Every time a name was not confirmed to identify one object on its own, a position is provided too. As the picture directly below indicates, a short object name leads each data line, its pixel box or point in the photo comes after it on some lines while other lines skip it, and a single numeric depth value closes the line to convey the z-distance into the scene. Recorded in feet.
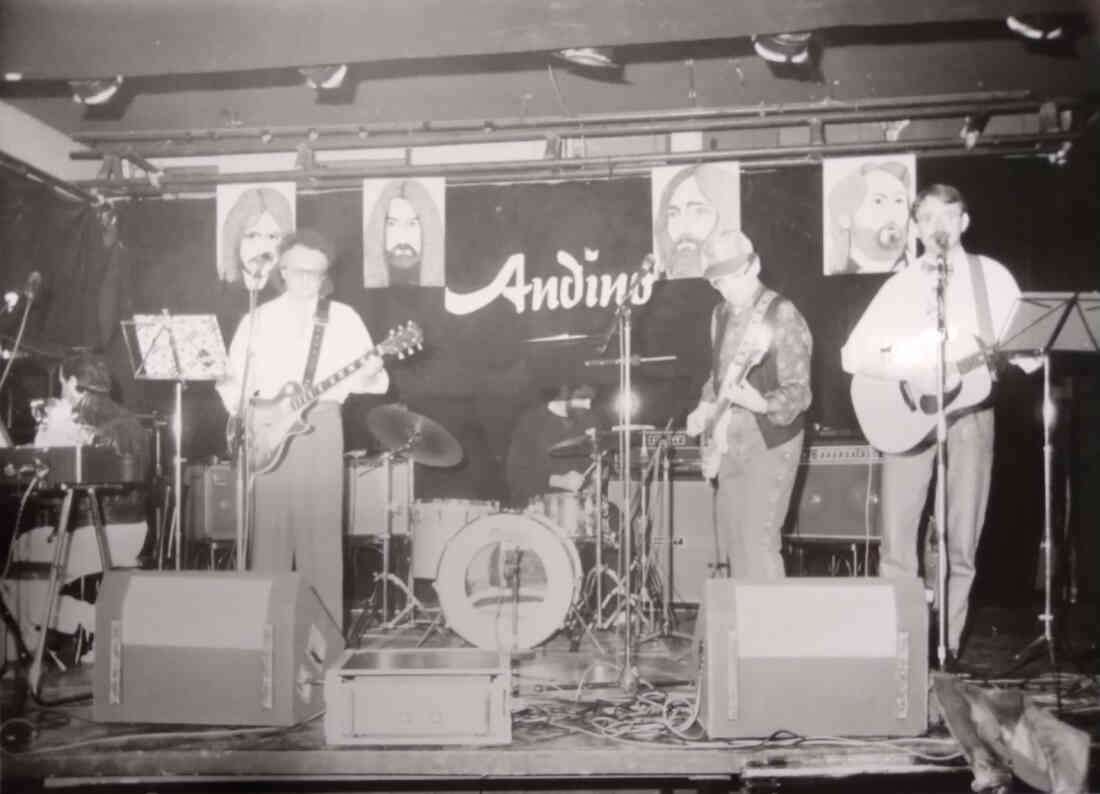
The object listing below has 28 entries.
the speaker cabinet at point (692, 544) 22.79
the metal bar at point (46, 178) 21.33
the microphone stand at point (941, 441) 13.20
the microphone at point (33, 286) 15.08
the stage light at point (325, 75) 20.77
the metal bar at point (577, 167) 22.57
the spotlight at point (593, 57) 19.62
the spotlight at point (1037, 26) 18.10
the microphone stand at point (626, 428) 14.48
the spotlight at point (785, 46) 18.81
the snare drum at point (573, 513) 20.06
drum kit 18.21
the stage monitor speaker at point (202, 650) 12.53
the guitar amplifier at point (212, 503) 23.54
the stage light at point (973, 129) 22.27
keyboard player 18.45
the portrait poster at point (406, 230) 23.97
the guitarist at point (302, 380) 15.96
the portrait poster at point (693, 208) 23.13
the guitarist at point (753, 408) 14.21
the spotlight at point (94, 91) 20.80
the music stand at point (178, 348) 17.52
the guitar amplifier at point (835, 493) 21.86
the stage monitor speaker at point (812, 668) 11.79
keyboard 15.75
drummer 22.21
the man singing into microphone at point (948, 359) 14.42
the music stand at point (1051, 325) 13.01
